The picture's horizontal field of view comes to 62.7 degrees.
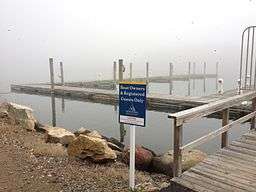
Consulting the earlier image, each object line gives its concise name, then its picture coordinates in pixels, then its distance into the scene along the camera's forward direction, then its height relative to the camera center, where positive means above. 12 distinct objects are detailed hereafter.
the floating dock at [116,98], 9.09 -1.15
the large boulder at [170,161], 4.03 -1.71
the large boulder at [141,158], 4.32 -1.71
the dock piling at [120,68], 11.69 +0.43
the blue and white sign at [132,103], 2.70 -0.36
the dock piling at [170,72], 21.86 +0.32
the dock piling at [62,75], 16.84 +0.09
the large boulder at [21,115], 6.22 -1.18
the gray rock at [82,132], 6.13 -1.63
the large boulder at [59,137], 5.25 -1.54
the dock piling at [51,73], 14.39 +0.22
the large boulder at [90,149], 3.93 -1.38
